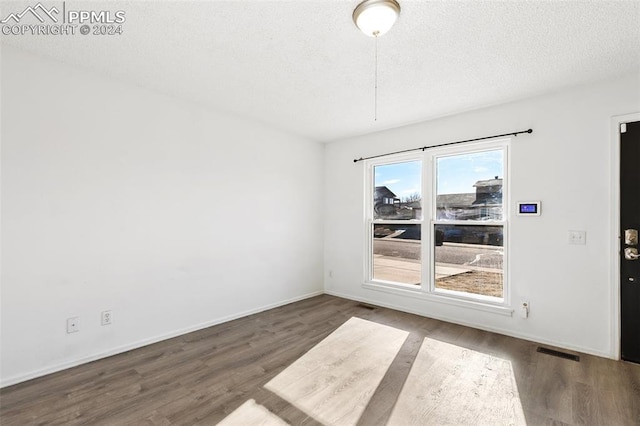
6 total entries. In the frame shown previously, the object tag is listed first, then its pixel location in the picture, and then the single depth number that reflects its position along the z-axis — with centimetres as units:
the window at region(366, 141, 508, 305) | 363
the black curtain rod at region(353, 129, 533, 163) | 336
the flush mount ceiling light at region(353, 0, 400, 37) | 183
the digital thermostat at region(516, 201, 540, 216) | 326
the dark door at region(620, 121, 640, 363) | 274
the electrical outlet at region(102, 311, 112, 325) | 283
